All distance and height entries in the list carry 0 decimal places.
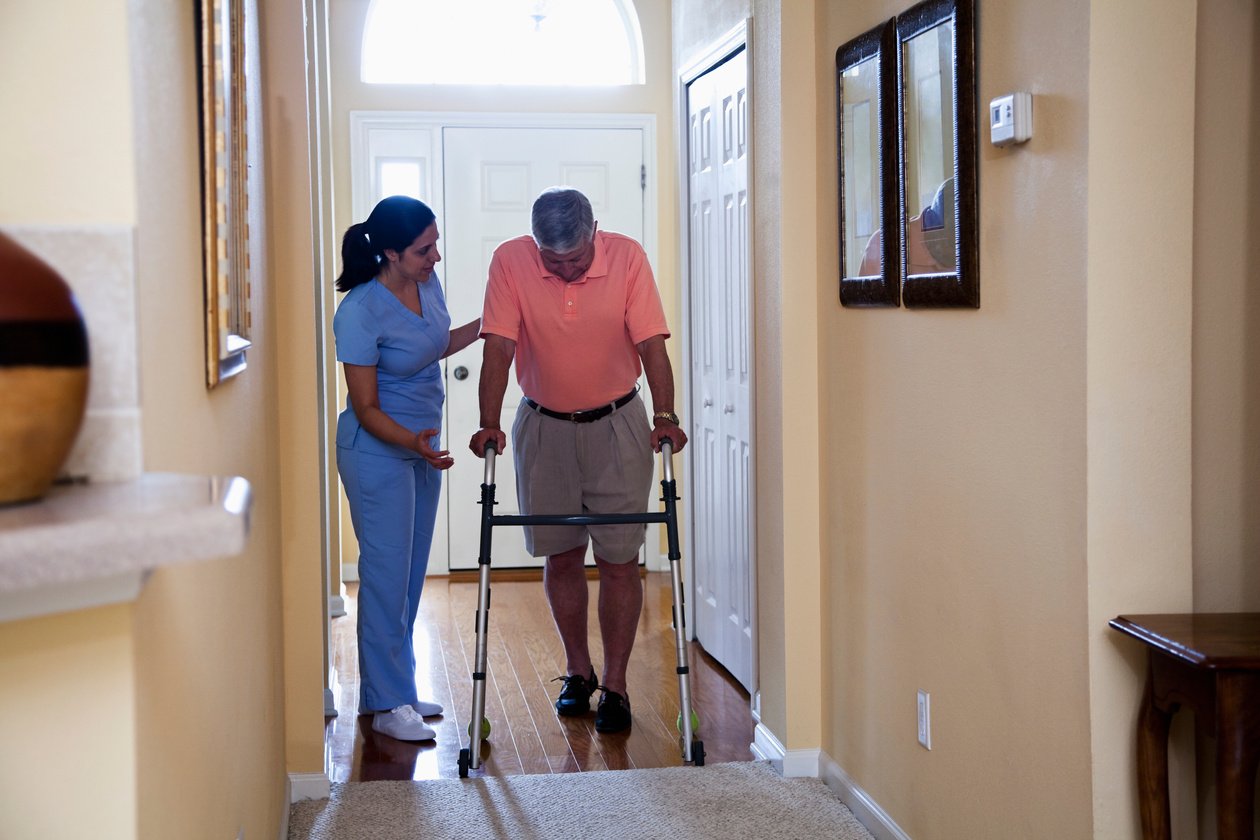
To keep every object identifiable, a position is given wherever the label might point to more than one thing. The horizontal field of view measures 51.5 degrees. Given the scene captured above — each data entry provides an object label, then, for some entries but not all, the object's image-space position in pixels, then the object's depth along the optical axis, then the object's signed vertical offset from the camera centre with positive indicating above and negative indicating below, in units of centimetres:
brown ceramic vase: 90 +0
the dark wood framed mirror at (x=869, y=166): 279 +42
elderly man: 368 -7
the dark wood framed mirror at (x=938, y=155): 240 +38
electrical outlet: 274 -77
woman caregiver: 365 -16
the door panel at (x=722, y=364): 415 -3
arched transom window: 597 +147
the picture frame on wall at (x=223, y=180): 169 +27
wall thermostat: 217 +39
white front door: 602 +72
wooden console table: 178 -50
